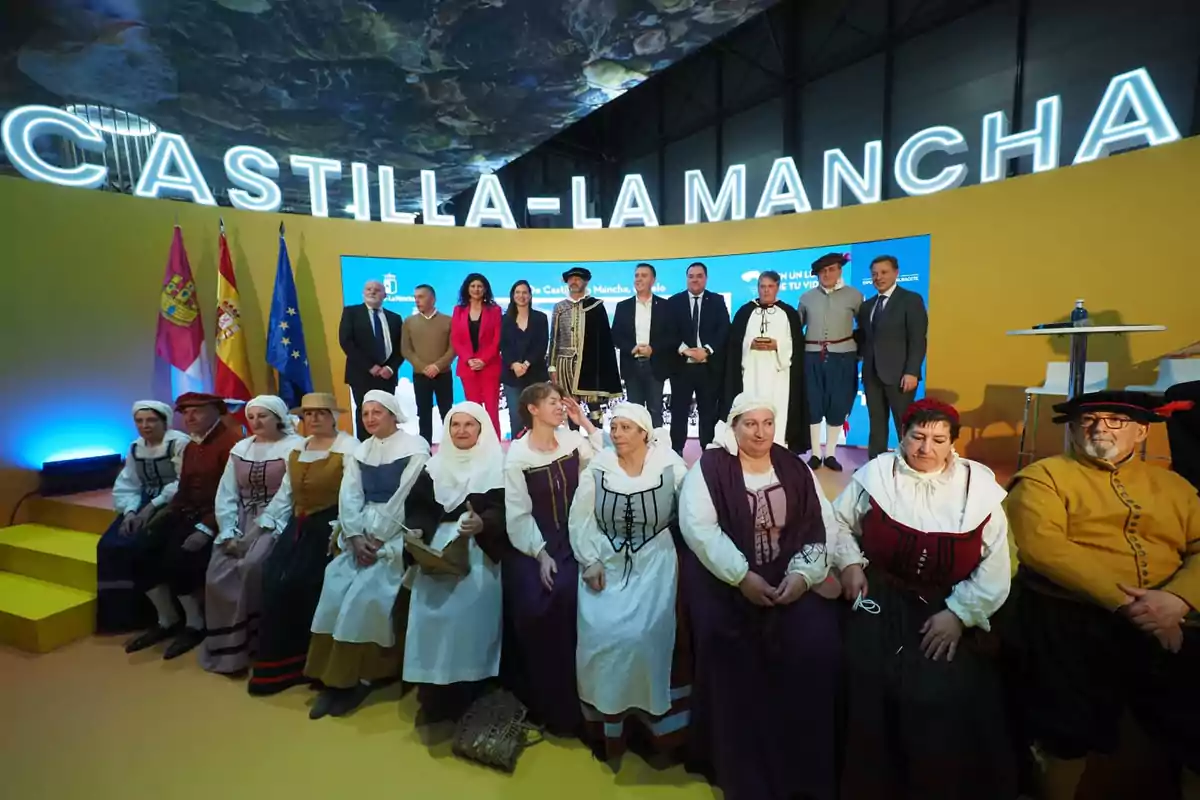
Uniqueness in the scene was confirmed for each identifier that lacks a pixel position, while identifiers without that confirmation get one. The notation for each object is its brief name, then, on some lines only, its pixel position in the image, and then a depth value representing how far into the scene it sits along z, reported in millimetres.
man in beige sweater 4641
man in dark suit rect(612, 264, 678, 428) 4273
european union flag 5004
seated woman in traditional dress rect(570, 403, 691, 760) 1886
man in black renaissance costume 4148
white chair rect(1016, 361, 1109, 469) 3815
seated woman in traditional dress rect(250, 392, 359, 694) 2451
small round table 3205
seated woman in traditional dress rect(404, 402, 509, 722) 2172
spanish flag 4801
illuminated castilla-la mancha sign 4031
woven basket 1967
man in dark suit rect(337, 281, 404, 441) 4672
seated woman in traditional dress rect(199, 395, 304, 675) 2605
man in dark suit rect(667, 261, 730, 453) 4262
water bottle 3543
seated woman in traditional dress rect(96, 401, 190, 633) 2982
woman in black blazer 4383
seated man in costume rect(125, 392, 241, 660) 2832
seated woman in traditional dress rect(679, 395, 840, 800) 1666
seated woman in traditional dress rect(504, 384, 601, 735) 2094
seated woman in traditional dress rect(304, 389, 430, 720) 2316
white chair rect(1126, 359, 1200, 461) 3227
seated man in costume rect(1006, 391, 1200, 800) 1456
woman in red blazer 4449
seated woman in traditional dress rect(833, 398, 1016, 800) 1526
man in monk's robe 4078
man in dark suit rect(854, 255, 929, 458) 3852
